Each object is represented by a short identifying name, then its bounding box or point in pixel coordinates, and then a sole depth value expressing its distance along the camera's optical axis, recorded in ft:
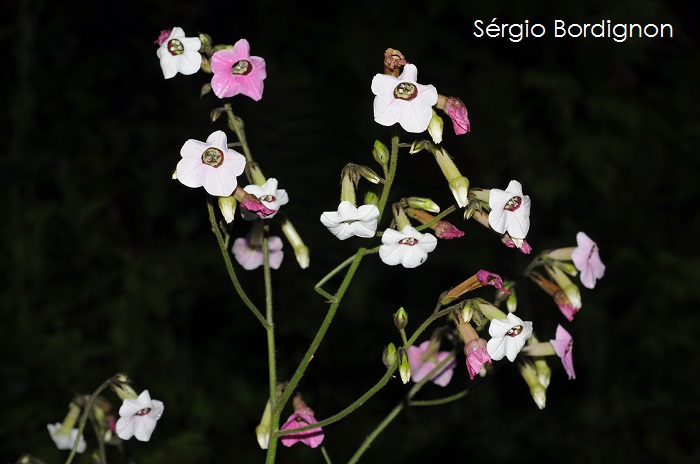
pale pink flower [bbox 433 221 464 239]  3.49
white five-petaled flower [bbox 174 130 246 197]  3.48
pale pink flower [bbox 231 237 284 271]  3.77
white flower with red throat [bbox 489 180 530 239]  3.45
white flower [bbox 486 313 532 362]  3.45
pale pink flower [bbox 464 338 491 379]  3.48
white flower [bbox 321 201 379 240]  3.41
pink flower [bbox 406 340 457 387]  3.80
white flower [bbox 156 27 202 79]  3.56
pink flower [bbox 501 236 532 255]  3.45
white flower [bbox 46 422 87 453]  3.84
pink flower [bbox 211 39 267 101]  3.54
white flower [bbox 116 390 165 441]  3.61
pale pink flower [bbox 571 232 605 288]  3.69
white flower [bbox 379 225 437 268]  3.44
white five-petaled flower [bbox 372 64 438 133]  3.39
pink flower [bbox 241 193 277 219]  3.50
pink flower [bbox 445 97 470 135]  3.47
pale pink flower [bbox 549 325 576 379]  3.60
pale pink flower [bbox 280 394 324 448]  3.60
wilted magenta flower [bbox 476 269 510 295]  3.45
